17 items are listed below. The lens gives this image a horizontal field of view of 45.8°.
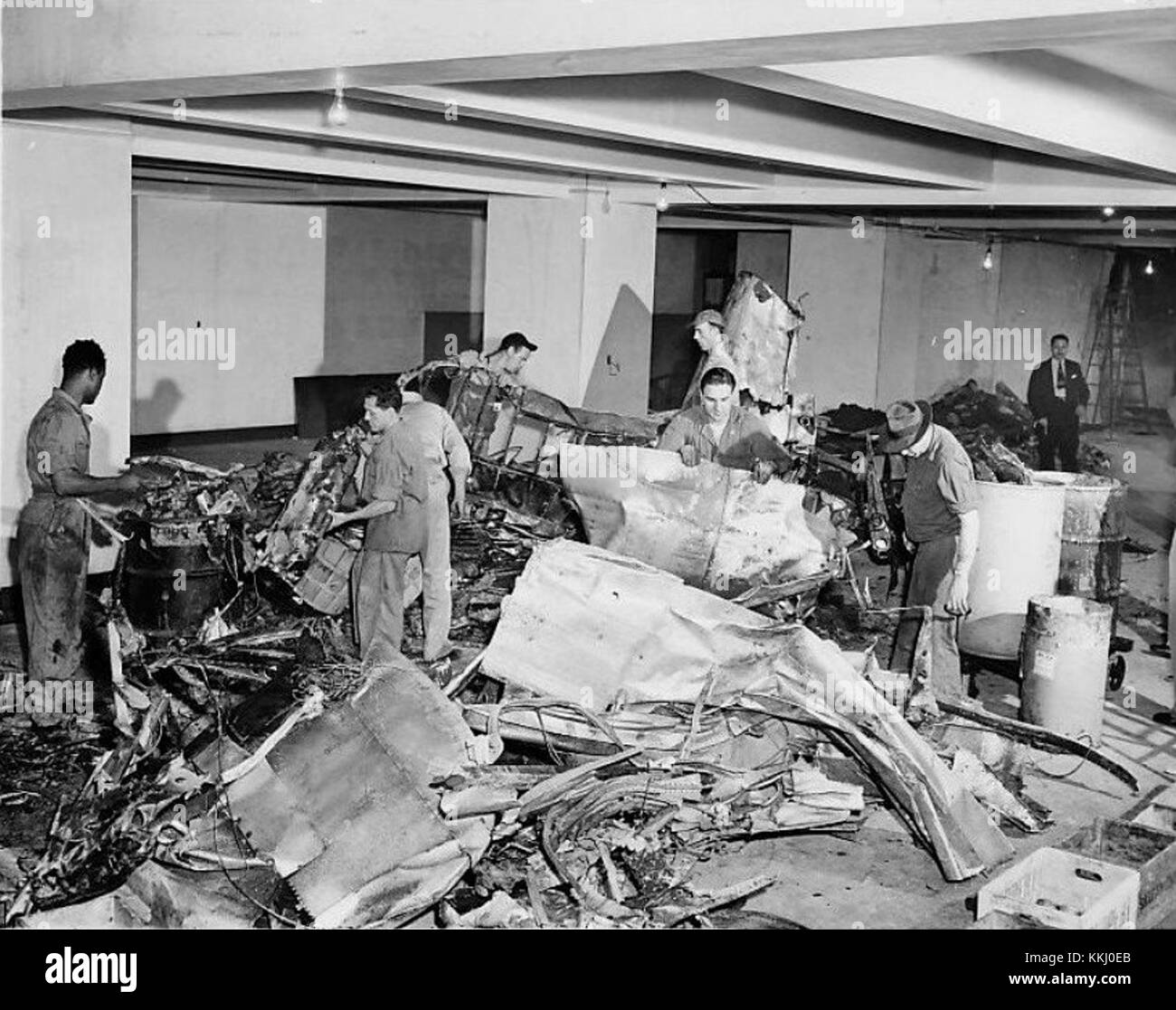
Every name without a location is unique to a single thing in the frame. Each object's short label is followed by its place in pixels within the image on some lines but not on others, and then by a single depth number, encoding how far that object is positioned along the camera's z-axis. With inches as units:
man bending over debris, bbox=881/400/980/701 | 353.1
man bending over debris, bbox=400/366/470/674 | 346.6
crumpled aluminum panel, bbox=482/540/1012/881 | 257.0
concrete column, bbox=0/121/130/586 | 400.5
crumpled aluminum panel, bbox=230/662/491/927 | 209.8
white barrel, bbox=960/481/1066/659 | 395.5
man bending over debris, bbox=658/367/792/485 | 373.1
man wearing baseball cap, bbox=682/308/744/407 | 451.8
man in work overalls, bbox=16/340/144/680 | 329.4
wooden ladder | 1005.8
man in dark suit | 694.5
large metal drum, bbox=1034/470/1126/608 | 423.2
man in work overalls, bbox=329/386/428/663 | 342.6
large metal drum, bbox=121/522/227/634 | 362.9
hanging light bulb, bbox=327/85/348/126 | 285.6
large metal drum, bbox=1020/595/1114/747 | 343.0
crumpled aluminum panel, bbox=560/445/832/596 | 315.0
